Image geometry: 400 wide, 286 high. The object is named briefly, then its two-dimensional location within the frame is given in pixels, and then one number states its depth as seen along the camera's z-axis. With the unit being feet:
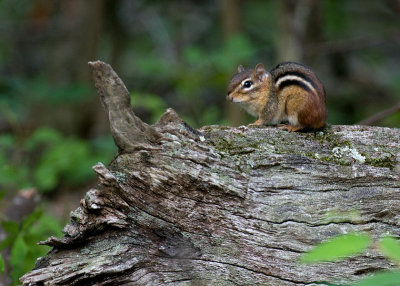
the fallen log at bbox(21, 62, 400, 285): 16.94
